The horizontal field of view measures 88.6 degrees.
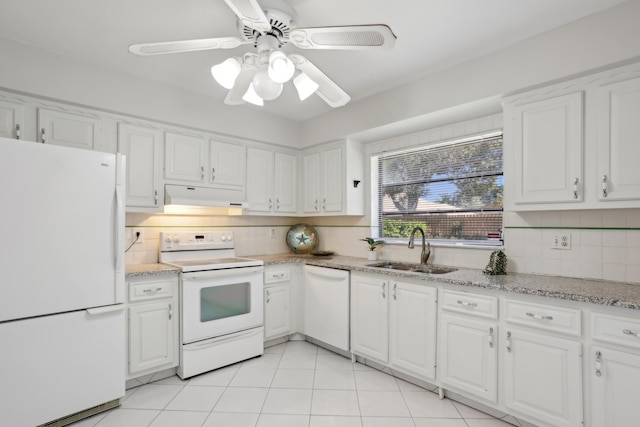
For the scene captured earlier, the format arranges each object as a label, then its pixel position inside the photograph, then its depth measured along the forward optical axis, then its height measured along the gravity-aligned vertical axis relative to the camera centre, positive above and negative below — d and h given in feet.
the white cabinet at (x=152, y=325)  8.09 -2.86
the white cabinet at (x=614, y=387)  5.22 -2.83
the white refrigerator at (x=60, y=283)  6.09 -1.41
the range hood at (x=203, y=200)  9.64 +0.42
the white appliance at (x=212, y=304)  8.82 -2.61
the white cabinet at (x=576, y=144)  6.06 +1.44
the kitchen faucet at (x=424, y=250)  9.70 -1.07
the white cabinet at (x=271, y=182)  11.75 +1.21
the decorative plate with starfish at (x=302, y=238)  12.78 -0.96
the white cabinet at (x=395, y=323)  7.91 -2.87
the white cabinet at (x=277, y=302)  10.69 -2.96
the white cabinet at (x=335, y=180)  11.56 +1.24
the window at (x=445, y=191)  9.03 +0.73
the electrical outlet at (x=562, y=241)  7.41 -0.61
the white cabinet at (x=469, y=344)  6.81 -2.84
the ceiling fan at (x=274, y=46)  4.69 +2.65
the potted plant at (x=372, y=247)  10.98 -1.12
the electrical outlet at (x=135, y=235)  9.80 -0.65
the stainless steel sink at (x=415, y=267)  9.07 -1.58
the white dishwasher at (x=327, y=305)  9.92 -2.93
